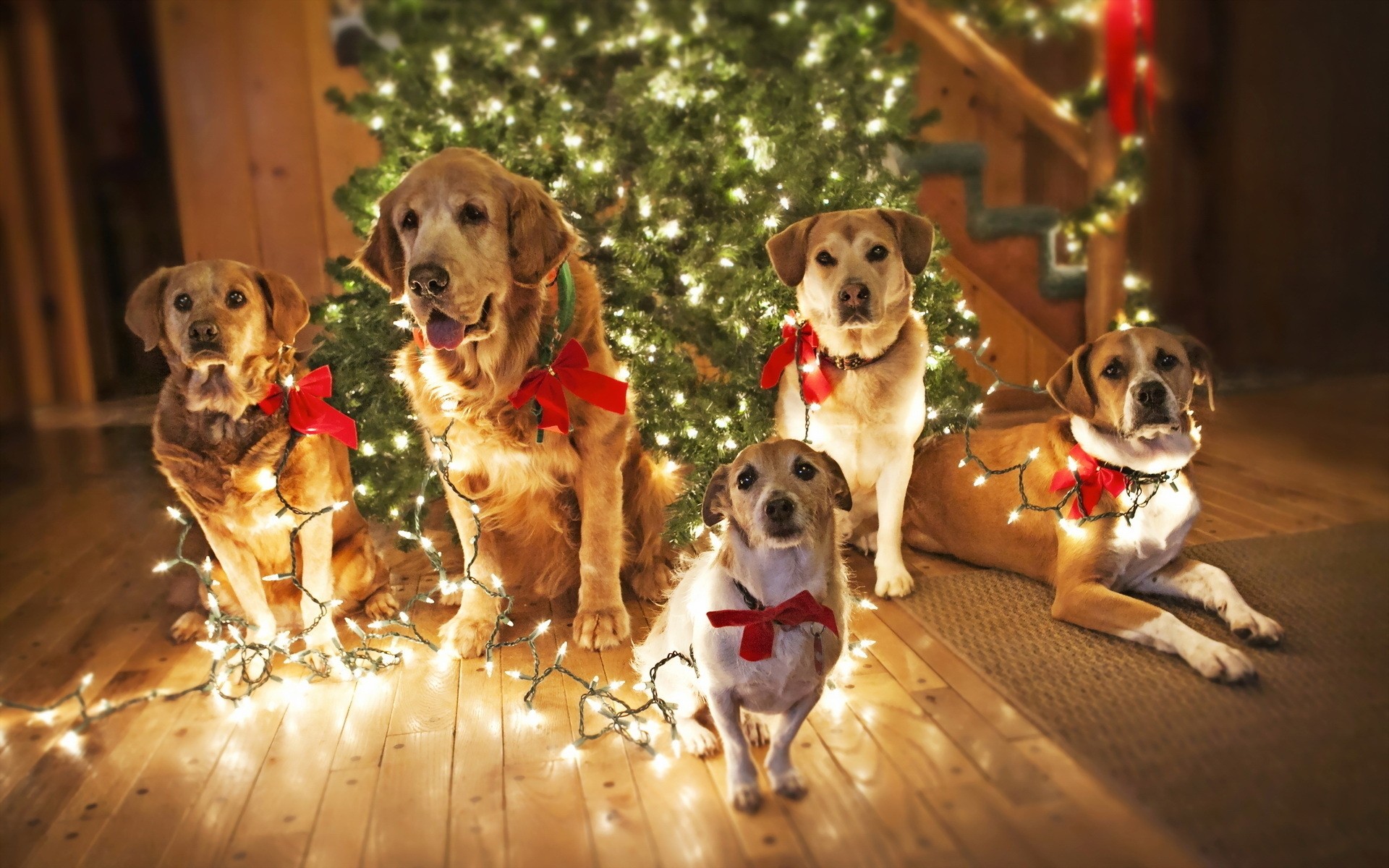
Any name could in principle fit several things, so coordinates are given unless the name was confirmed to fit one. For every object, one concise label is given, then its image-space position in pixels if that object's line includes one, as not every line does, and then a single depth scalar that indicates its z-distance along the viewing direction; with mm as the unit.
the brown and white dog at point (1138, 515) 2357
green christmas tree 2963
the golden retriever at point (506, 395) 2268
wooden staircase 4430
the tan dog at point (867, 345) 2664
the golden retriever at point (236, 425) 2336
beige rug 1651
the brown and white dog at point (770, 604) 1808
